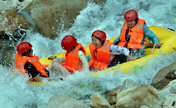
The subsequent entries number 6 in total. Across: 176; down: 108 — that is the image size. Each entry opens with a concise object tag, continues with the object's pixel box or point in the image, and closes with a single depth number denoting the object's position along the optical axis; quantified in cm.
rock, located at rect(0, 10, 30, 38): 1407
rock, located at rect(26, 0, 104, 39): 1525
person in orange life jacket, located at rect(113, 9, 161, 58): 1129
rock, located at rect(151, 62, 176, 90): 886
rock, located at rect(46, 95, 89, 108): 753
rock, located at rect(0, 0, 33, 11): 1539
